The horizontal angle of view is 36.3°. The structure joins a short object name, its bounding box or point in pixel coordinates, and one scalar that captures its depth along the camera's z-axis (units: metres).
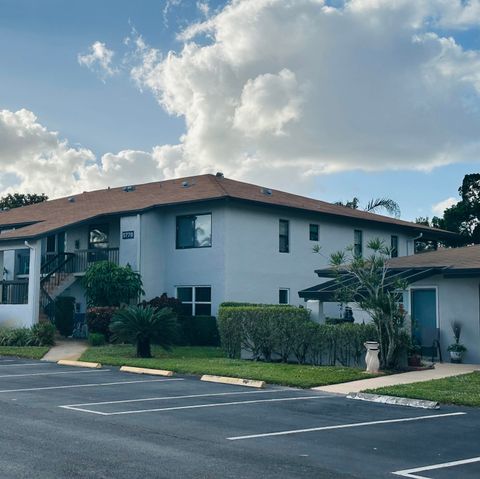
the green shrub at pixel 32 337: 27.56
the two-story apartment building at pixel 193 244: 29.75
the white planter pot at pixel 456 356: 21.45
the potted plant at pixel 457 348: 21.39
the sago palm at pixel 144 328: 23.08
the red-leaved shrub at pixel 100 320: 28.03
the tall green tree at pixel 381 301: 19.66
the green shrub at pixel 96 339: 27.34
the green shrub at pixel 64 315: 31.31
